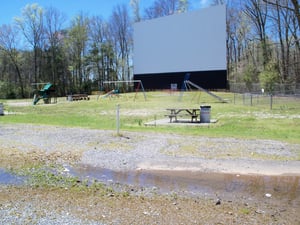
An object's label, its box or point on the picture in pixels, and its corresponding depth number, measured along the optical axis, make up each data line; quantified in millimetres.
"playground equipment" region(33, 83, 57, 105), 36000
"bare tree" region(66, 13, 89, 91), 59125
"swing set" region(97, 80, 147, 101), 55353
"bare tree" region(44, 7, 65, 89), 60812
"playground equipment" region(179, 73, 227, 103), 41906
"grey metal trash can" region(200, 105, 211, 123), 14641
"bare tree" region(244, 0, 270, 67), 44125
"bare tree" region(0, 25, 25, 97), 57781
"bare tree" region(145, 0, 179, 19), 57462
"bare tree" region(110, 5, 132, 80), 60781
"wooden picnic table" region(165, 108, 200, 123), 15211
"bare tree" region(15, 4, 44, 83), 58969
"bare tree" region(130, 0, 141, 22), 58844
